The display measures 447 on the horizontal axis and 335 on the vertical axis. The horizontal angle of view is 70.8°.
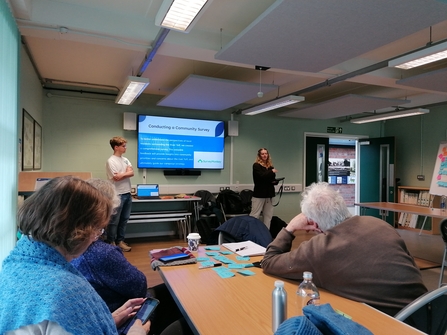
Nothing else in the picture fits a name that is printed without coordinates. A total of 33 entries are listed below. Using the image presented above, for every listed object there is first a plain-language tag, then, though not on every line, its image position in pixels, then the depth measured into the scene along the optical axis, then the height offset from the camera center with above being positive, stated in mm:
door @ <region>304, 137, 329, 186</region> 7648 +149
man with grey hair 1390 -452
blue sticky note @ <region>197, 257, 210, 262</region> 2068 -636
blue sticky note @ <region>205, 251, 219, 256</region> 2221 -640
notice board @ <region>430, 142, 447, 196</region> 6172 -141
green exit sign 7885 +897
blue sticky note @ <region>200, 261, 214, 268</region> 1946 -630
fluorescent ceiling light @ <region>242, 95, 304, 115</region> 4949 +1037
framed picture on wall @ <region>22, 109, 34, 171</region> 3488 +235
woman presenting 5387 -393
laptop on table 5570 -510
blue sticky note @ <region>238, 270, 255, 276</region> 1794 -626
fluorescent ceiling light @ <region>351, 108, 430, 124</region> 5895 +1040
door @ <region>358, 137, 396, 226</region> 7758 -133
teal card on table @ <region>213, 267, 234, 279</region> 1768 -628
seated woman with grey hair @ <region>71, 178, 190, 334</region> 1468 -533
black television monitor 6039 +399
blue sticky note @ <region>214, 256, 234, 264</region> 2034 -635
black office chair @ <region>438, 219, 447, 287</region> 3485 -693
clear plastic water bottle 1295 -536
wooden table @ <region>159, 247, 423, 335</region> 1198 -625
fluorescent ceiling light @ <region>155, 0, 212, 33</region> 2297 +1157
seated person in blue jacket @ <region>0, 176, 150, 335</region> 787 -289
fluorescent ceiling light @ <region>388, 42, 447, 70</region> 2904 +1096
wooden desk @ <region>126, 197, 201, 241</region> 5522 -918
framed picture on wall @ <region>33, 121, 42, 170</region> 4402 +216
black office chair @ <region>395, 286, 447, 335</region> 1228 -591
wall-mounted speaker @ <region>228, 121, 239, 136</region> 6637 +758
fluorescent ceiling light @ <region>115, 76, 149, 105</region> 4102 +1060
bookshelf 6758 -834
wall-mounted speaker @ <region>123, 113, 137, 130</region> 5840 +768
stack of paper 2217 -627
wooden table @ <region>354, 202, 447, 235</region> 4322 -655
